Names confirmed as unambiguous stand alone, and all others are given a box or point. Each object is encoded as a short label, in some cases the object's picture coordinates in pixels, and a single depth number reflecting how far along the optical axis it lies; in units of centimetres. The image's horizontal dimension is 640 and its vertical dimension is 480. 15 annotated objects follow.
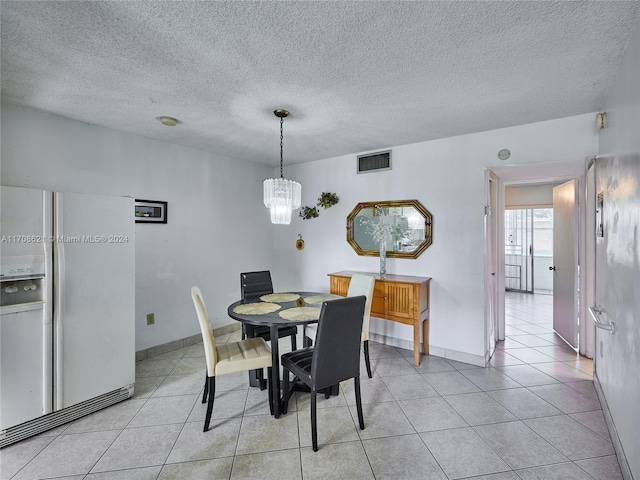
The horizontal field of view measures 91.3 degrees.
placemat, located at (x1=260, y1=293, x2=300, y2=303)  296
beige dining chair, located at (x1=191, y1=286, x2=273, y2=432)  216
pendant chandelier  273
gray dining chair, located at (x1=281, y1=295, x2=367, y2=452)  198
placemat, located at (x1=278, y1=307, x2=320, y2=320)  236
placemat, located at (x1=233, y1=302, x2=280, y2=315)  253
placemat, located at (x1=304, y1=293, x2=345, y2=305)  286
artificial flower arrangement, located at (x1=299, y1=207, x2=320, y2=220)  450
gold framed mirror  361
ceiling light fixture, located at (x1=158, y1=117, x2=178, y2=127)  282
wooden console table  321
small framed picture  334
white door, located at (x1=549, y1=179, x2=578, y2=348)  362
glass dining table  228
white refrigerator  203
